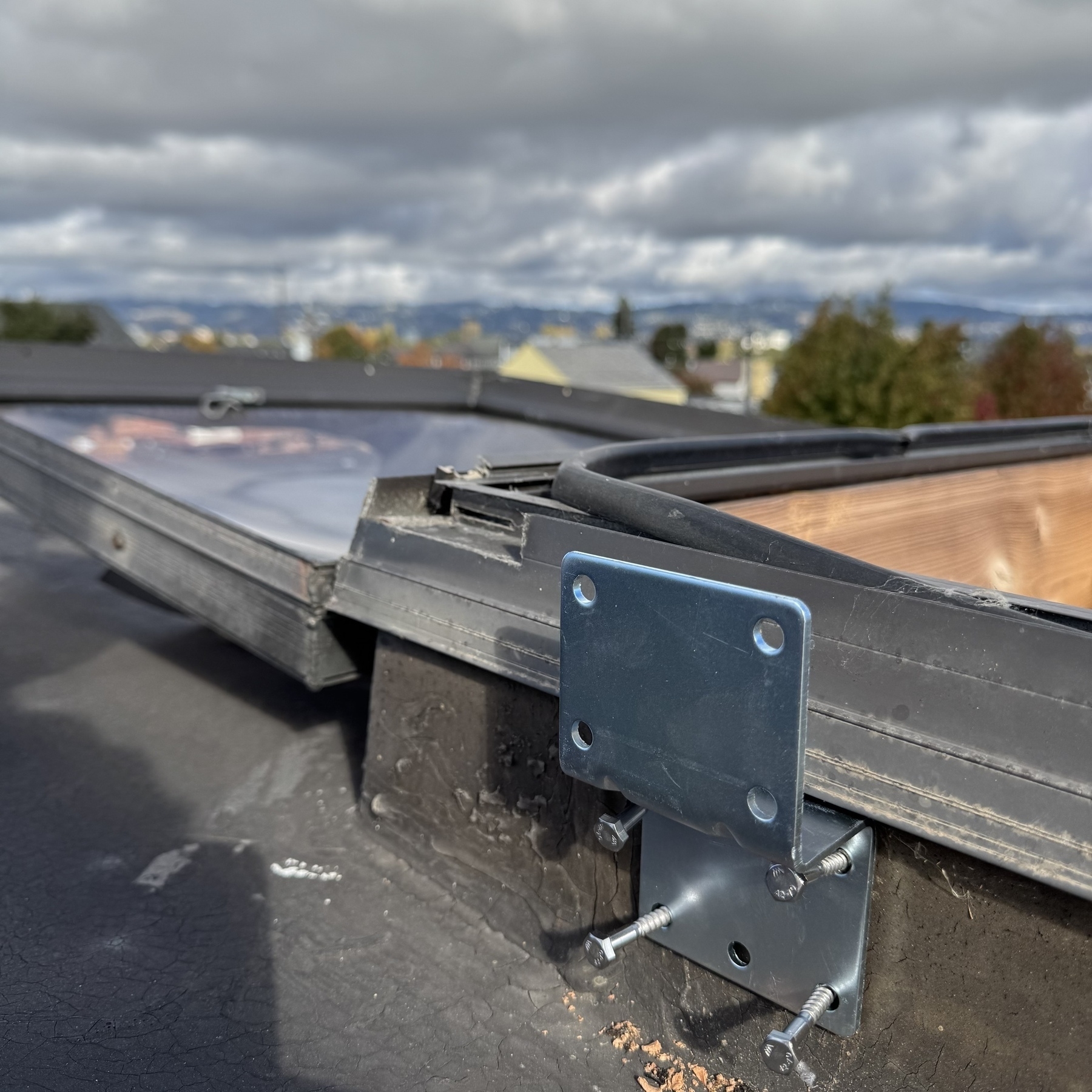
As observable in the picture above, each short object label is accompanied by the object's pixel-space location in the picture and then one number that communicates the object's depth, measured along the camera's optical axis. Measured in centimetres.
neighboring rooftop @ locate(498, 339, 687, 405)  4897
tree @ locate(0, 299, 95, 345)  4628
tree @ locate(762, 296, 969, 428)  2133
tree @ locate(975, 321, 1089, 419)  2342
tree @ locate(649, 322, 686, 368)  8825
